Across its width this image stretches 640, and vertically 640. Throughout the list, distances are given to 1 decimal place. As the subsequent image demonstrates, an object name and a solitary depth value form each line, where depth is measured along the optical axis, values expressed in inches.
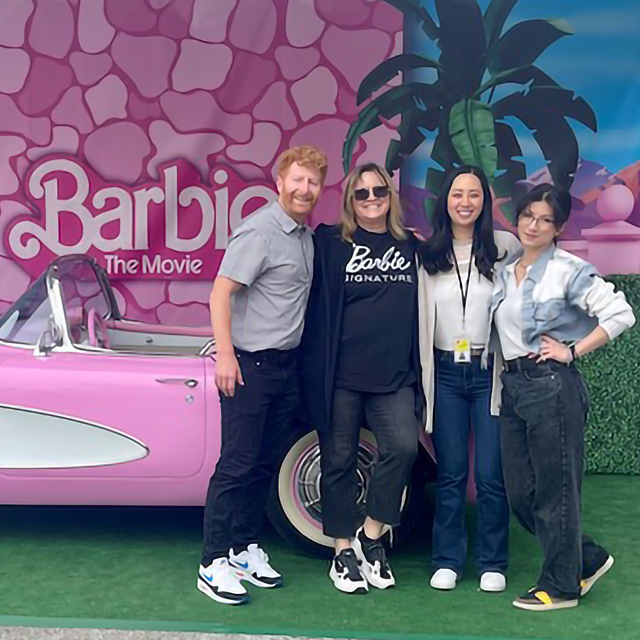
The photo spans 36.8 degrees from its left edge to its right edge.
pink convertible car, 160.7
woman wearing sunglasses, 146.5
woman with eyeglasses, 137.0
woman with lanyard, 146.3
